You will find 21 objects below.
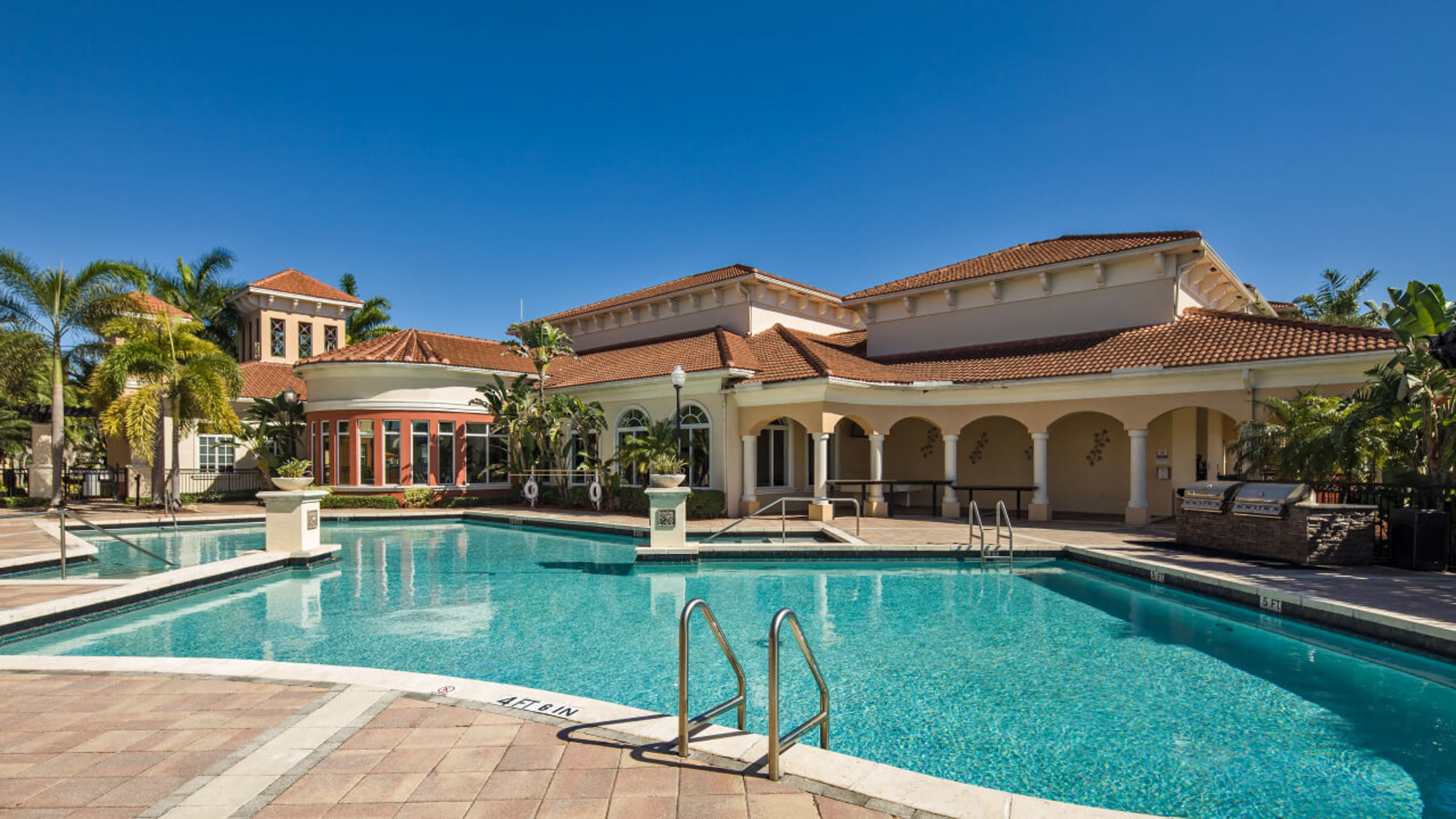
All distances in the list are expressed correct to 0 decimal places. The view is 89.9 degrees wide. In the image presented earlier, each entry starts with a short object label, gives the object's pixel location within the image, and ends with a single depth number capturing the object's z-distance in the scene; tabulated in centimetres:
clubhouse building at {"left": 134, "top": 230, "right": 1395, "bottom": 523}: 1756
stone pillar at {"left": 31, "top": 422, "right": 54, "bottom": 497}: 2617
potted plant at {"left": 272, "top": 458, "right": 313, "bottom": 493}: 1329
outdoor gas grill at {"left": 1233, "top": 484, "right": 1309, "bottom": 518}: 1116
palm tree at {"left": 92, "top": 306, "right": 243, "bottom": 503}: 2103
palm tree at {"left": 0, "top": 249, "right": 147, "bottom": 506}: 2217
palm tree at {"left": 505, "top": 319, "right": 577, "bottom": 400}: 2330
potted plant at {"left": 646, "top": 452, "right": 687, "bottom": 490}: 1986
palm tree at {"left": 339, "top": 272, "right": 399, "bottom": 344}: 4172
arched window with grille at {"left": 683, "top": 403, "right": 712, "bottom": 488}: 2139
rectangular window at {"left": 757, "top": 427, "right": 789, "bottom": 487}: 2170
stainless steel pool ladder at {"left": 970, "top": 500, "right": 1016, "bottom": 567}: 1268
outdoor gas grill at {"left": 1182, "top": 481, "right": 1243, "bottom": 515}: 1246
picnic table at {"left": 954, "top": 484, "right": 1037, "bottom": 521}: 1820
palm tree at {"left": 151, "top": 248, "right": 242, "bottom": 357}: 3675
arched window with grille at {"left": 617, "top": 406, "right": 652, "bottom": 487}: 2275
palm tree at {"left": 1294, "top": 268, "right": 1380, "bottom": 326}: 3088
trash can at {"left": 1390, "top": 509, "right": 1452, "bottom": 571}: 1030
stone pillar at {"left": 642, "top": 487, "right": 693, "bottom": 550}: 1341
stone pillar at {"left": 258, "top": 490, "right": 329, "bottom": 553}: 1328
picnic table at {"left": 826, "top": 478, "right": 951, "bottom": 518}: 1928
